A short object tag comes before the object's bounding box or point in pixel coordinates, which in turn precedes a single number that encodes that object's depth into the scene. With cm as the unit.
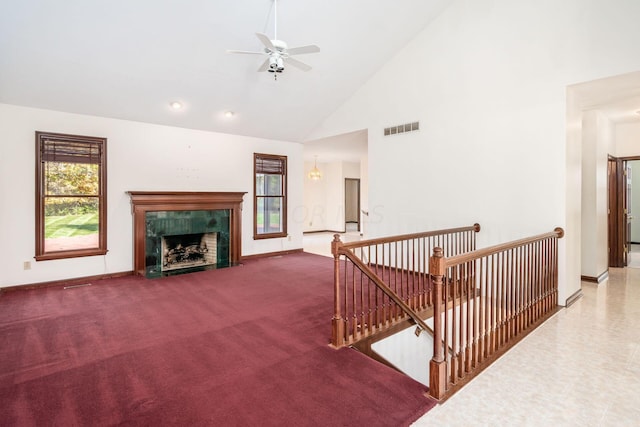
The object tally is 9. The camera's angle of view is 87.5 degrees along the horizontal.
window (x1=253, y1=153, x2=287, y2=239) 760
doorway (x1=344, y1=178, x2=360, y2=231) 1287
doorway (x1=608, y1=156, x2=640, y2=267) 628
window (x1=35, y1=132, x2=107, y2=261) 508
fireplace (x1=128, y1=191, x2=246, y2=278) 589
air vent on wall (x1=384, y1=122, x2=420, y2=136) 559
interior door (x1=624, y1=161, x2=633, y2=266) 641
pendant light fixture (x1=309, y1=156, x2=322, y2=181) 1080
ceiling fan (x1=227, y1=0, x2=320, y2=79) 349
